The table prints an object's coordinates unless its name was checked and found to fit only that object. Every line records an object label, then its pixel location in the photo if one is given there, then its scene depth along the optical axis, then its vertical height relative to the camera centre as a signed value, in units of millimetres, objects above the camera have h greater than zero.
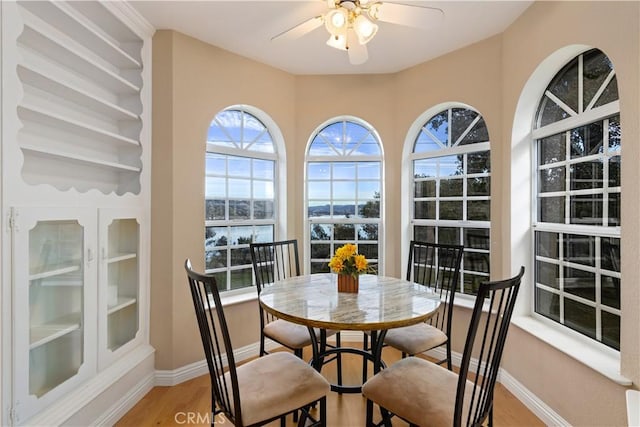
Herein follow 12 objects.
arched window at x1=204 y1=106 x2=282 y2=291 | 2852 +216
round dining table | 1514 -484
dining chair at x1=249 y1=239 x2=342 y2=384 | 2111 -777
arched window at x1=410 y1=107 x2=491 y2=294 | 2740 +266
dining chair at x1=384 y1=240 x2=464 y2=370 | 2039 -712
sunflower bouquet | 1950 -292
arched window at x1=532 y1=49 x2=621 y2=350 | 1781 +100
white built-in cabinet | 1458 +10
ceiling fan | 1638 +1043
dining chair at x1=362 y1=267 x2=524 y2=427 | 1229 -782
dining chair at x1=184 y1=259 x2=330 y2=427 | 1320 -779
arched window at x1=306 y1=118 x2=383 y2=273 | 3336 +261
